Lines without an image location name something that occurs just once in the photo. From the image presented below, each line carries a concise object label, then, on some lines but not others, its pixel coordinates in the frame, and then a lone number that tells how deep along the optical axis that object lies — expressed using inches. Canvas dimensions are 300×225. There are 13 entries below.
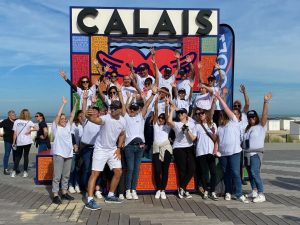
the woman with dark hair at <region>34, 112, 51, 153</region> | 292.7
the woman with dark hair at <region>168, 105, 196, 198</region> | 210.8
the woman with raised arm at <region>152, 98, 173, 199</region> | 214.4
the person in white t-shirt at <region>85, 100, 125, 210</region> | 190.9
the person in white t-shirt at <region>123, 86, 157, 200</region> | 211.1
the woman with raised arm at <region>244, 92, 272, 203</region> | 204.1
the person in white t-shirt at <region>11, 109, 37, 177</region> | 289.5
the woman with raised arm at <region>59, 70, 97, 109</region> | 254.0
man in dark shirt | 305.6
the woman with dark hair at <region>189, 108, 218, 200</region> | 209.8
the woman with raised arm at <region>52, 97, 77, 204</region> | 200.8
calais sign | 309.2
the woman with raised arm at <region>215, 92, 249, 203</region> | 202.6
